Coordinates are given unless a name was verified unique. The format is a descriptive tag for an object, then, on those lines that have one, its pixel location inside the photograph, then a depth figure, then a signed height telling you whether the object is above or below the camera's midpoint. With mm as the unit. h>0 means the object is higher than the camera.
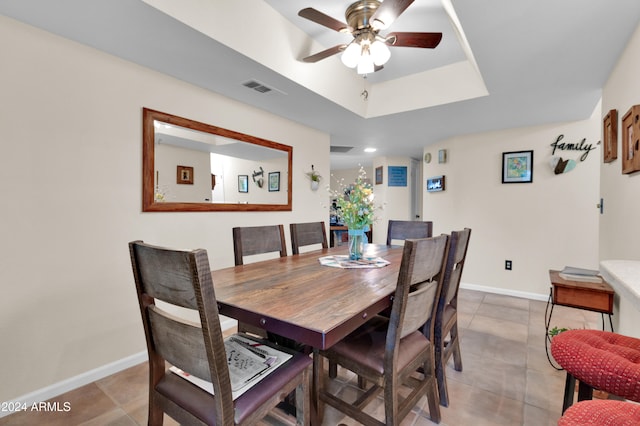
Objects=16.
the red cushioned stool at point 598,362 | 882 -497
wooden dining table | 921 -347
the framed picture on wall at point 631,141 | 1521 +410
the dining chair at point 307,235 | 2299 -206
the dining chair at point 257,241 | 1881 -215
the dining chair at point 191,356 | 810 -466
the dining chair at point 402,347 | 1133 -624
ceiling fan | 1758 +1093
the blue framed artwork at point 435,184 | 4301 +422
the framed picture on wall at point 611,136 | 2001 +555
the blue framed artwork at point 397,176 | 5770 +703
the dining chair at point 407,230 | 2555 -171
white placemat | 1768 -331
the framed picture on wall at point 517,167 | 3607 +579
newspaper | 993 -587
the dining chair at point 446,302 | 1572 -523
